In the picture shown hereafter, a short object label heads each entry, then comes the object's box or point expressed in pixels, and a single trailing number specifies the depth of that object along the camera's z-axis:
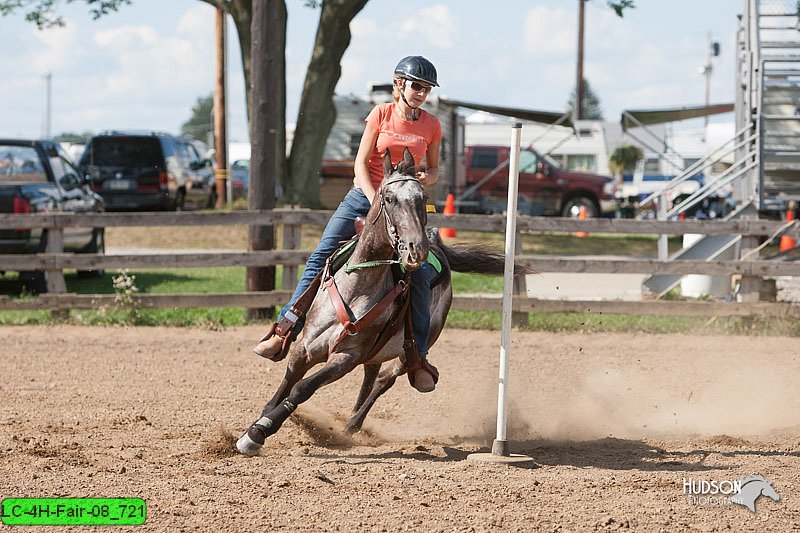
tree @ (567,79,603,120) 171.62
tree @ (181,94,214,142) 195.25
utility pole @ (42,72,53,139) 105.01
